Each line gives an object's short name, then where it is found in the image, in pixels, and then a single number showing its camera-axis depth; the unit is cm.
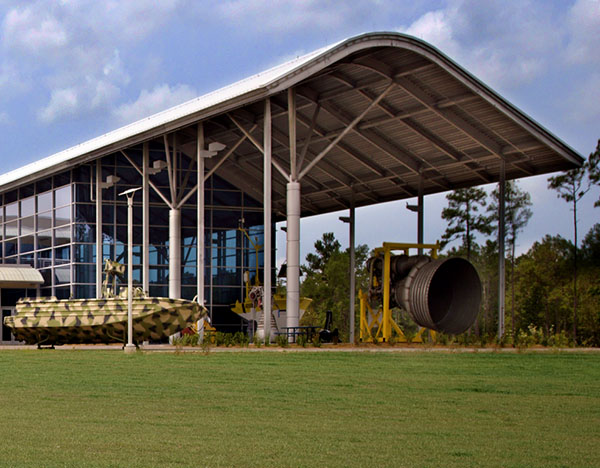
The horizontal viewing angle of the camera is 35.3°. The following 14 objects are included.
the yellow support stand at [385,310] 3734
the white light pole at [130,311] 2928
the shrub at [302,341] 3041
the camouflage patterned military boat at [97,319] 3150
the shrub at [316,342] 3062
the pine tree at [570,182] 5288
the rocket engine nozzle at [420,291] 3647
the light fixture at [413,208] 4444
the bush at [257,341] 3061
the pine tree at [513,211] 6981
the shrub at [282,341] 3008
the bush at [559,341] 3247
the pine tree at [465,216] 7069
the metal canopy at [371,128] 3297
